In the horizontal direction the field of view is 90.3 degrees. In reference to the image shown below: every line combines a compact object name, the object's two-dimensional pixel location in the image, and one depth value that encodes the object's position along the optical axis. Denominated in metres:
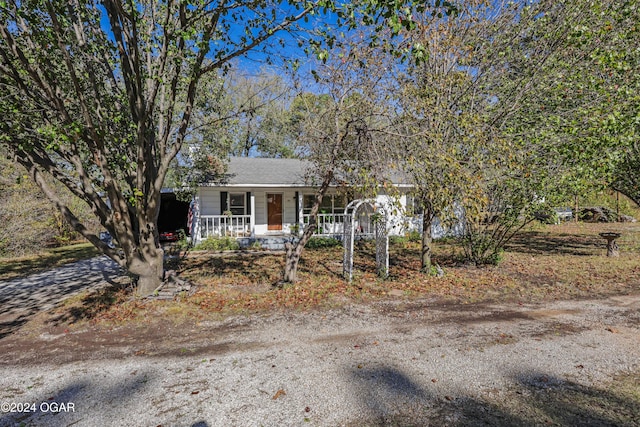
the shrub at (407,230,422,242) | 15.47
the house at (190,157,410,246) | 13.67
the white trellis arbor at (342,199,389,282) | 7.70
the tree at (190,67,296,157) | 8.45
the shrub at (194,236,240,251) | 12.78
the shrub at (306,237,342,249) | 13.65
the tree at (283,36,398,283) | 6.52
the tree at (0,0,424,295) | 4.84
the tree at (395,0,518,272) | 5.75
